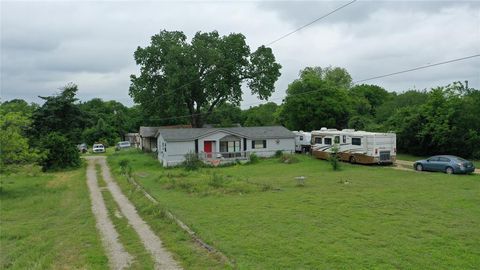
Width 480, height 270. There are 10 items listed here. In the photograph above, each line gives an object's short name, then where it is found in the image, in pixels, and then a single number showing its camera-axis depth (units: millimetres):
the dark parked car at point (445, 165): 26266
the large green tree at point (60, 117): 51750
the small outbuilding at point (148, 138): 56644
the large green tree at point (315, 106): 55969
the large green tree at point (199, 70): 50312
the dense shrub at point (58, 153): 41375
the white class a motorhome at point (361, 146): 32781
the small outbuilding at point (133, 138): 73262
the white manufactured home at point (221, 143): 39844
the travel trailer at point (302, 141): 45500
